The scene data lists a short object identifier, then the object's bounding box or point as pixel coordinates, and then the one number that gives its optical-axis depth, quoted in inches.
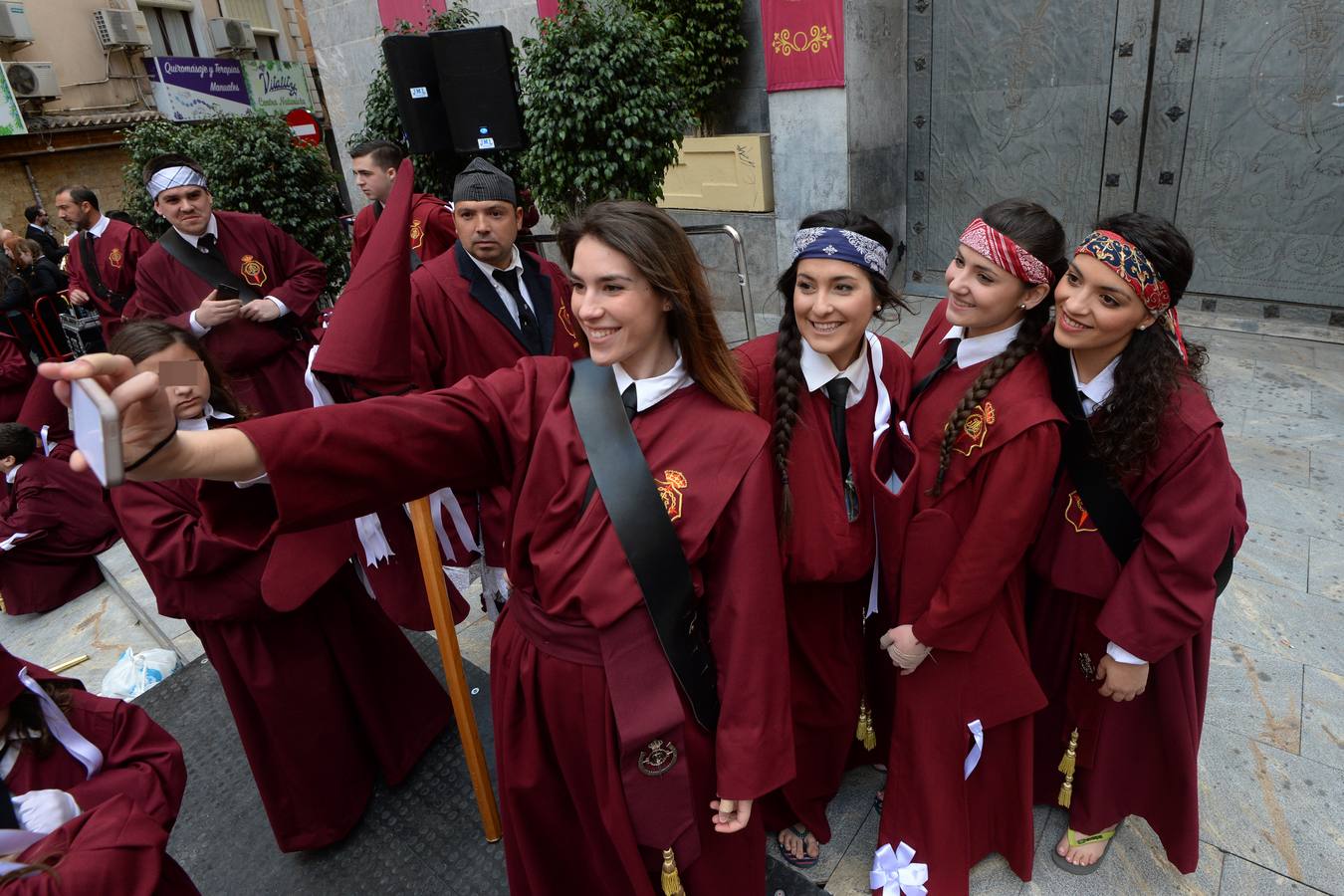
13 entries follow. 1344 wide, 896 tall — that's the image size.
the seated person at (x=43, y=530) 187.8
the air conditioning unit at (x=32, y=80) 624.7
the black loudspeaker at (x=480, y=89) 170.2
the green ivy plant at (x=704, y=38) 263.0
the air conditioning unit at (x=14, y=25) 621.3
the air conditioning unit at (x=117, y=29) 685.3
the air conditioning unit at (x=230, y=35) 784.9
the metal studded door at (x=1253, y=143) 217.5
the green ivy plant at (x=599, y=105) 175.3
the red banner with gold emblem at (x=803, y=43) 242.8
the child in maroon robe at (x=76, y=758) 64.4
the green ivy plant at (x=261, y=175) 265.0
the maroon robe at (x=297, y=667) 88.9
